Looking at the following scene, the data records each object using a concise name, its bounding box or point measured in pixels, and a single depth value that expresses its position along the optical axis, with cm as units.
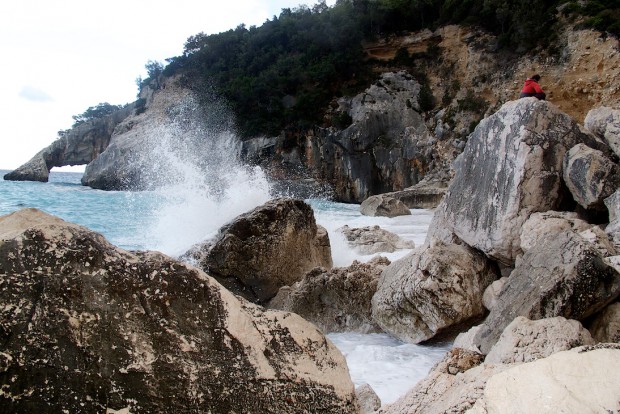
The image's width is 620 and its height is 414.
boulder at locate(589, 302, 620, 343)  346
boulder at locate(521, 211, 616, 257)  425
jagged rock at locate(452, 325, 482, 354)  391
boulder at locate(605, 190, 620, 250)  441
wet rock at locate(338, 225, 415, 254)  973
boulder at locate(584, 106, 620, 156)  548
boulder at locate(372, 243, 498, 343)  479
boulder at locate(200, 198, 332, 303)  641
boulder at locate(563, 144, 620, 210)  480
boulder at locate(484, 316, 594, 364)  290
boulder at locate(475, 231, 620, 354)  353
